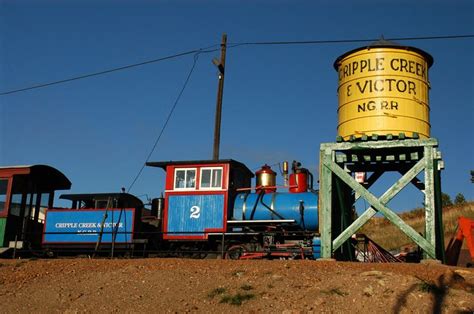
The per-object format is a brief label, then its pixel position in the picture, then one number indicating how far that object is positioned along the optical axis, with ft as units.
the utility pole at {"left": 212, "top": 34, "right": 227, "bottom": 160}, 84.08
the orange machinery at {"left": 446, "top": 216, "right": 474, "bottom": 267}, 53.26
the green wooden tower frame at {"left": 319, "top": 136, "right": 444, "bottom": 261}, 47.55
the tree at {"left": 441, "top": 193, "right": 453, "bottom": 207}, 196.05
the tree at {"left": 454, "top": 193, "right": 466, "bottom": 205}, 189.67
